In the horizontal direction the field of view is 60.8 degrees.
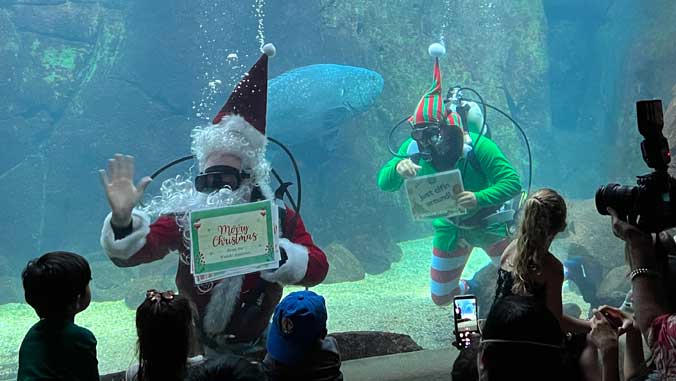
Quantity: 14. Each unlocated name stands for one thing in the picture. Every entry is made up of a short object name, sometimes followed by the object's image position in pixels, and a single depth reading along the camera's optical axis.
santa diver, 2.61
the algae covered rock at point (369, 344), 3.27
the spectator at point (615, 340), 1.69
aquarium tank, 8.66
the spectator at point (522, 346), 1.32
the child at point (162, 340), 1.56
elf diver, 4.64
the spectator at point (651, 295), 1.45
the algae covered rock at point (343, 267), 8.14
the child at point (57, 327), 1.70
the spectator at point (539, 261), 2.17
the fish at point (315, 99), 8.88
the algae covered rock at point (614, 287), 5.72
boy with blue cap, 1.69
